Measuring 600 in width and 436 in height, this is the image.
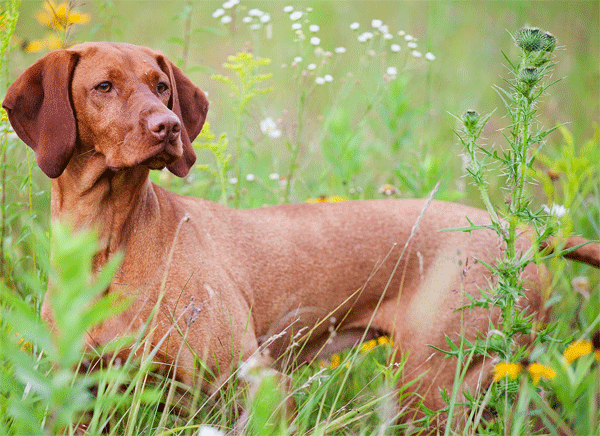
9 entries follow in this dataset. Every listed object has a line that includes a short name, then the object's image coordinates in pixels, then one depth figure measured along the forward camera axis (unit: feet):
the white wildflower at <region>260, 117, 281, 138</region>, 13.56
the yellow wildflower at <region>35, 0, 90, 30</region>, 8.44
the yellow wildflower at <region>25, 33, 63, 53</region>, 10.34
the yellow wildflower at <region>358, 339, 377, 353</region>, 9.81
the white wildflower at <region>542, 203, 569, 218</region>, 7.22
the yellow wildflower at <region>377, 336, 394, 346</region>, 9.56
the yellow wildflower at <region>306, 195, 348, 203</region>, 11.78
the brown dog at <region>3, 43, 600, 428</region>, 7.36
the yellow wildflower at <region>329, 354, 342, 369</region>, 10.42
